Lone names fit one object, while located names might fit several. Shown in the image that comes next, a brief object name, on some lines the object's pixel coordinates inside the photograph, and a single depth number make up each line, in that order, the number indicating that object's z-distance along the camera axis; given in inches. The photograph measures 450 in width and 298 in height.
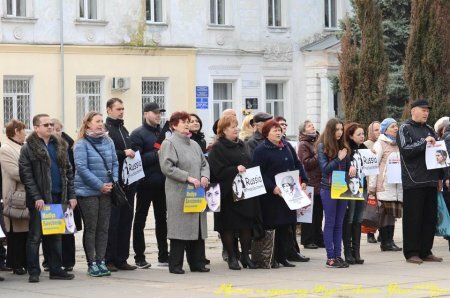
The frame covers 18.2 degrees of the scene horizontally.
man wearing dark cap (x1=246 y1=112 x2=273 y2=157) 716.0
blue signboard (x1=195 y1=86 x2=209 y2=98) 1723.7
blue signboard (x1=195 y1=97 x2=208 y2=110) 1724.9
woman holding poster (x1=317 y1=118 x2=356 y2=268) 687.7
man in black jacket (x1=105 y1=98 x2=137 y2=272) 677.3
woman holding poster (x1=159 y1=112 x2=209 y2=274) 659.4
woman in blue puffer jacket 645.3
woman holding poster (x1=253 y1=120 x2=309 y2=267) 687.7
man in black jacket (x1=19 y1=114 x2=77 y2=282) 627.2
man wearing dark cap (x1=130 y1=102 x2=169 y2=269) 694.5
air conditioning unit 1684.3
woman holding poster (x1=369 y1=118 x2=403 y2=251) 789.2
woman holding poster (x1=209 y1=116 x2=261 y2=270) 679.1
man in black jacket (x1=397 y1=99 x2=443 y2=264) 700.0
